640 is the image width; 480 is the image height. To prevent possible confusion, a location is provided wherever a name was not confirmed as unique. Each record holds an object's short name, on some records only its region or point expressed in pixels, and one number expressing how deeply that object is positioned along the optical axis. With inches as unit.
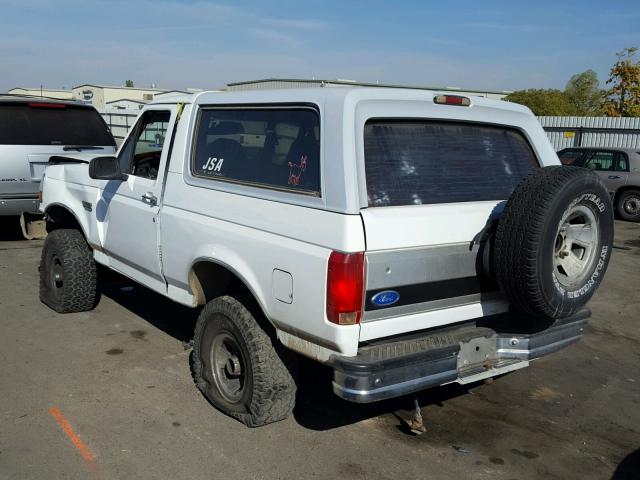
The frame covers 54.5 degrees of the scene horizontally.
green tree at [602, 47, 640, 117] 1268.5
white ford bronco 119.6
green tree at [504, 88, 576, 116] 1562.5
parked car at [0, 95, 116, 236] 304.7
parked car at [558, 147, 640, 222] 532.7
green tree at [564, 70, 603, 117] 1876.2
